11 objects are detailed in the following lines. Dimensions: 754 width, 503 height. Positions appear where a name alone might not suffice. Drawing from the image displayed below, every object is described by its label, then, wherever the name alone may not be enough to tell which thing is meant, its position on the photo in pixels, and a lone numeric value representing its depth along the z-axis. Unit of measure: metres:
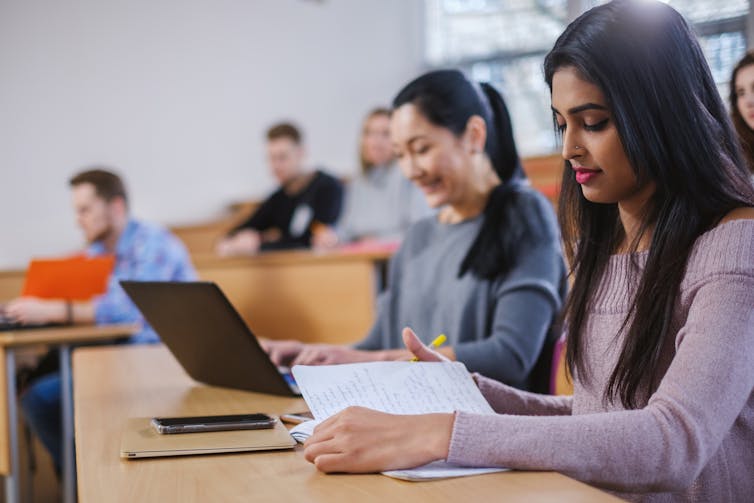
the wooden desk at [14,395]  2.58
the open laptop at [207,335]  1.33
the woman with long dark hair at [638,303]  0.83
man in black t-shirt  4.50
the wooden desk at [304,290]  3.15
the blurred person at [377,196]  4.25
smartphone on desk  1.06
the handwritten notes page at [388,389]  1.00
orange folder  2.89
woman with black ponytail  1.55
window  5.56
